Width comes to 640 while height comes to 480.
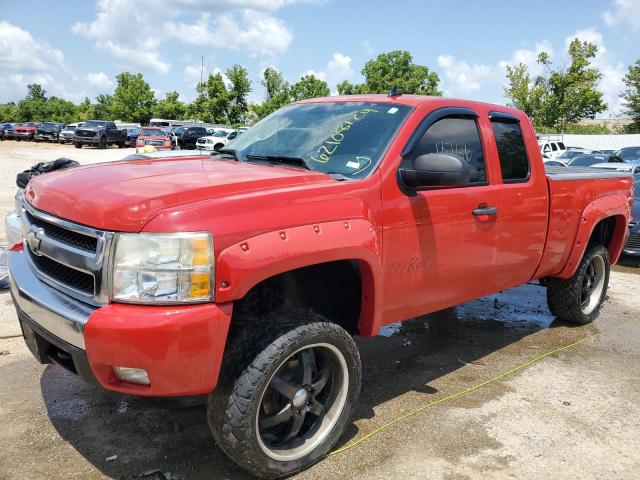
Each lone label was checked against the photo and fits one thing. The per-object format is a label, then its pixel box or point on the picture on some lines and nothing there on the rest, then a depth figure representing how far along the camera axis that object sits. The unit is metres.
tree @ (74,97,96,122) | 73.81
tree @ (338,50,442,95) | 54.12
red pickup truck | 2.43
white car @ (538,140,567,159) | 26.78
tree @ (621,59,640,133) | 47.56
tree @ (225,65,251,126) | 53.94
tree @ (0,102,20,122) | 76.56
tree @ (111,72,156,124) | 63.06
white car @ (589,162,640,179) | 14.19
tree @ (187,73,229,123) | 54.03
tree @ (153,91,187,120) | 63.05
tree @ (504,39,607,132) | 41.22
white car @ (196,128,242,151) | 32.25
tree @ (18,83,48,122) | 76.56
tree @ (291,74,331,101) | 57.62
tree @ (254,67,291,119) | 55.03
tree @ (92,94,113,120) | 68.07
